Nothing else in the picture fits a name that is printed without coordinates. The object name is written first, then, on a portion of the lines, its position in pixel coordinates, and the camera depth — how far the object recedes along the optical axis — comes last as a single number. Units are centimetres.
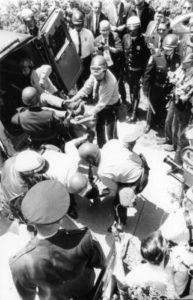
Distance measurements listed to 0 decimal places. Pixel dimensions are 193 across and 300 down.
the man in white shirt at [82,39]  699
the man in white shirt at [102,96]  530
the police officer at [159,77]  594
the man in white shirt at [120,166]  452
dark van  603
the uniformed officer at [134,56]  653
